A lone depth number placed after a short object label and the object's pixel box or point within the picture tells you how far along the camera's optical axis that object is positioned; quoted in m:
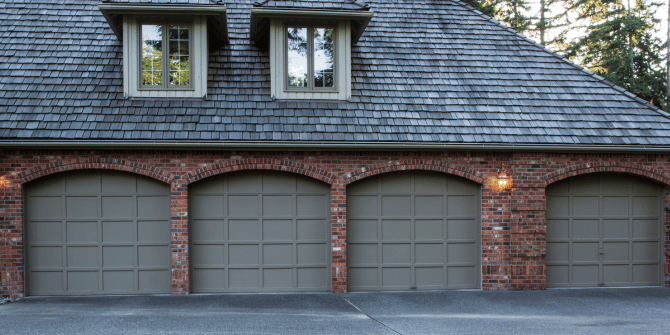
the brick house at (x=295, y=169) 7.60
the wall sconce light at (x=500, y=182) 8.00
